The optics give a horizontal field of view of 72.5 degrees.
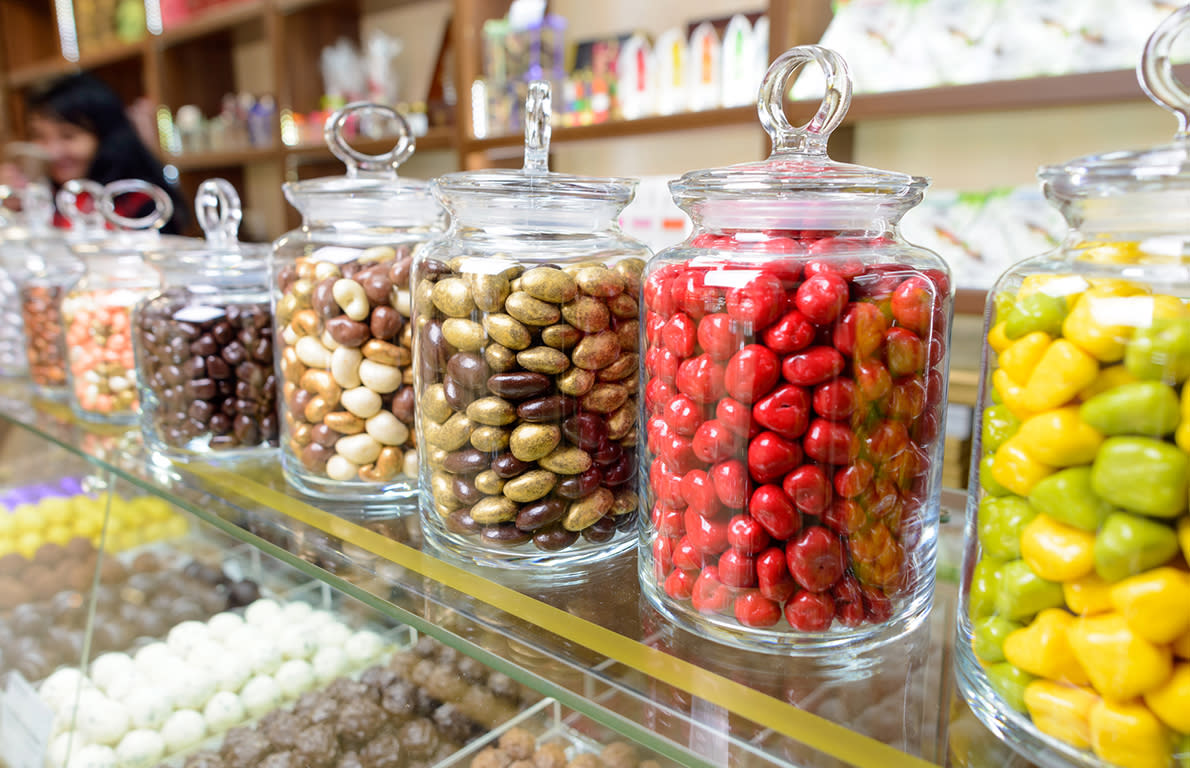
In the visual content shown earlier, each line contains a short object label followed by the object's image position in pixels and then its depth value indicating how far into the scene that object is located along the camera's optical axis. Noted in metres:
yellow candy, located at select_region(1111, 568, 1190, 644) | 0.34
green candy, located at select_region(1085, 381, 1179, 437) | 0.34
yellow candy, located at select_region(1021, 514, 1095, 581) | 0.36
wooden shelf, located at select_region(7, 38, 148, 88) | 3.86
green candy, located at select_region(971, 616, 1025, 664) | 0.41
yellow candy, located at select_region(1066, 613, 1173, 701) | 0.34
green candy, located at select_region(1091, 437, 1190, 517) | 0.34
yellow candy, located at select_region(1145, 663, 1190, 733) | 0.34
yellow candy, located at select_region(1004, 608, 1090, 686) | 0.38
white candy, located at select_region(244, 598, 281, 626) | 1.11
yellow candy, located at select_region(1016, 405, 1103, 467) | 0.37
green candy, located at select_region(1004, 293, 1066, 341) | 0.39
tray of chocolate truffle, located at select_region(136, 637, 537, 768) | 0.80
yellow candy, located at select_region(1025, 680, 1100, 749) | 0.37
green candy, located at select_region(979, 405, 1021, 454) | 0.41
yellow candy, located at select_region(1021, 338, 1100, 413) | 0.36
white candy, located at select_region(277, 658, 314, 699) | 1.01
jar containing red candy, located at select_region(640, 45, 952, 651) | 0.44
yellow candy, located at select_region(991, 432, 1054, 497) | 0.39
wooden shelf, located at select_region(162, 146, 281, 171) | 3.28
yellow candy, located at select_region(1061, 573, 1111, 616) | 0.36
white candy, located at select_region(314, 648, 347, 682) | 0.99
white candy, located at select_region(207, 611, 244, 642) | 1.11
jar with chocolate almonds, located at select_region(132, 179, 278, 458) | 0.87
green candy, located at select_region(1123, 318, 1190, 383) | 0.34
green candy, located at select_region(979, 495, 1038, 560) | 0.40
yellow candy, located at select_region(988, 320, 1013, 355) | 0.42
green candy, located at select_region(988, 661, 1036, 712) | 0.40
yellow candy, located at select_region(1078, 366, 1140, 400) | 0.35
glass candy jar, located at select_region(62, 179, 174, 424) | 1.05
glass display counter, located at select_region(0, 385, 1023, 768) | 0.43
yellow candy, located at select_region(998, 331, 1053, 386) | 0.39
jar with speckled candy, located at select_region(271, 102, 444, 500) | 0.70
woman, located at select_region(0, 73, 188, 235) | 2.85
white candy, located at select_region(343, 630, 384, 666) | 0.96
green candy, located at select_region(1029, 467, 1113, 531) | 0.36
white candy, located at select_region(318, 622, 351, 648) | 1.00
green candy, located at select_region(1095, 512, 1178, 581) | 0.34
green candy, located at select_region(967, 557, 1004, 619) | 0.42
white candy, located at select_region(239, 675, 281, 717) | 1.01
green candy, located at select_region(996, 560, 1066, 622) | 0.38
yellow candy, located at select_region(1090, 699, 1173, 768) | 0.35
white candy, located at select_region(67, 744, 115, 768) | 1.01
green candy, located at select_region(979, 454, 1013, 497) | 0.42
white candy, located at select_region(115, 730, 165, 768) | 0.99
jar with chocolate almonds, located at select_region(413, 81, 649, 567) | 0.56
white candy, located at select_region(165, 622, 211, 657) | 1.12
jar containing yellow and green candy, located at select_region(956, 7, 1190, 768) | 0.34
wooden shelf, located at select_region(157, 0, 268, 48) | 3.25
